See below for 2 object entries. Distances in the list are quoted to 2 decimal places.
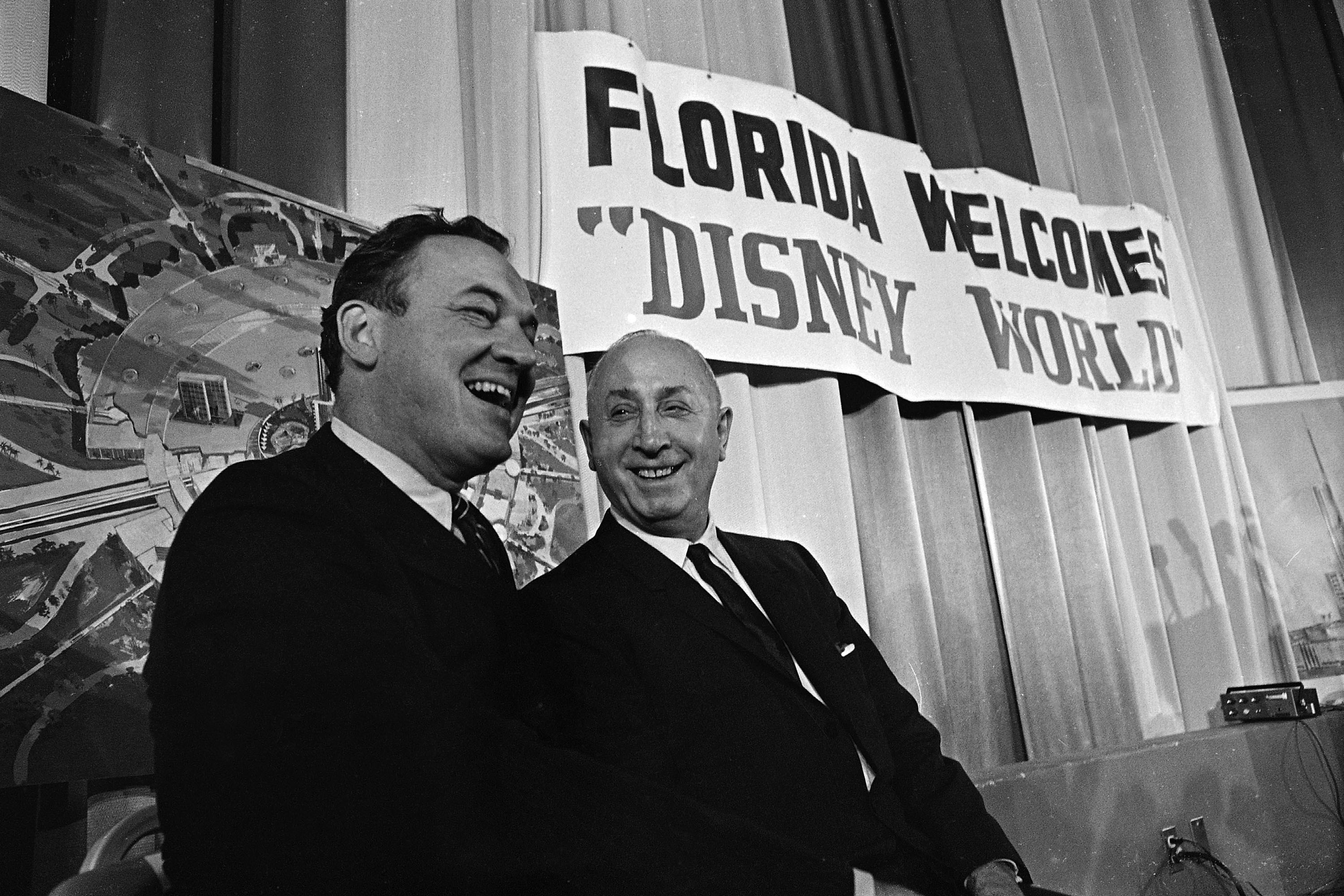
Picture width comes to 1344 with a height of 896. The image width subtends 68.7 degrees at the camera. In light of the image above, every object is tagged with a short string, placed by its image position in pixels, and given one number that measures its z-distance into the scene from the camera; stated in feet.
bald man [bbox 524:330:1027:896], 4.33
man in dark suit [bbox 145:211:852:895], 2.79
